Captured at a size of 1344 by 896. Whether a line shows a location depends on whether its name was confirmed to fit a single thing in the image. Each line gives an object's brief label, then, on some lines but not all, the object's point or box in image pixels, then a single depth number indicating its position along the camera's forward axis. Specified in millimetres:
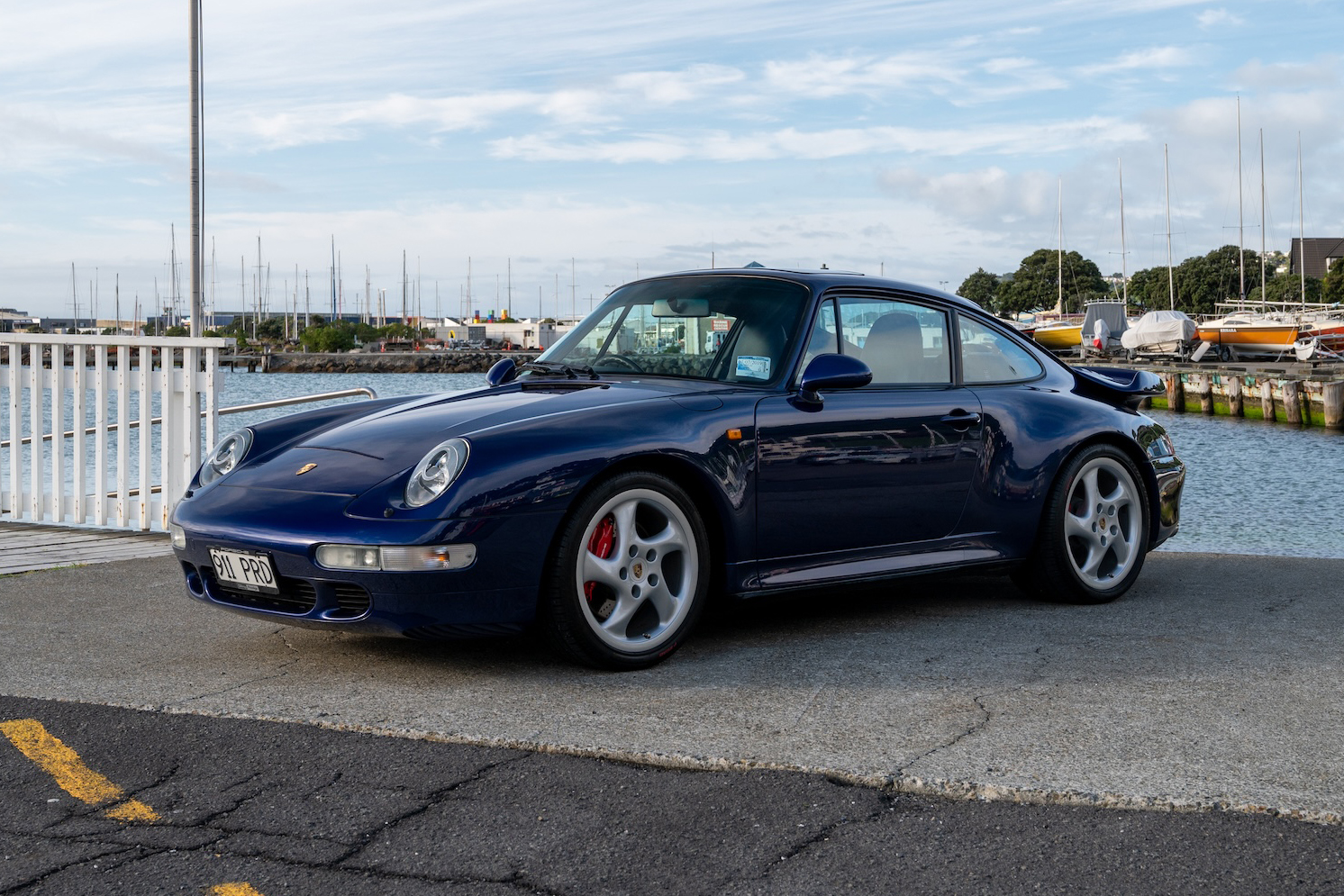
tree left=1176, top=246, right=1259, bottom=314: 100812
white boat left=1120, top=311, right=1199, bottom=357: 59906
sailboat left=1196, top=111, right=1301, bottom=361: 57312
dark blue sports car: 4270
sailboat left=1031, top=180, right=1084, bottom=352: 75625
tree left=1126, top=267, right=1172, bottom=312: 108812
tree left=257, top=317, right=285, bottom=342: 134375
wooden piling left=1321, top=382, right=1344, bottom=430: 32094
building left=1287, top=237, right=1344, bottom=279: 122125
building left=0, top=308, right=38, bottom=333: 127375
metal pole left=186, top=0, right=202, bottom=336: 10430
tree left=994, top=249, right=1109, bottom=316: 120000
